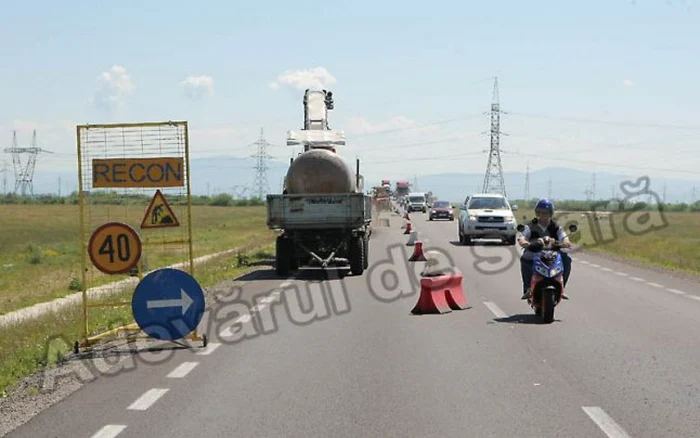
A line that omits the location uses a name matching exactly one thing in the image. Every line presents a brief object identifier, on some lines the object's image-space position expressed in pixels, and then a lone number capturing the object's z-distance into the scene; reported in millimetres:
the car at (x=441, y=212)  72188
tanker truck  23531
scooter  14070
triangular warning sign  11930
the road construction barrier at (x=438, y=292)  15570
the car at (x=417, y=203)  97062
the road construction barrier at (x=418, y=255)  27875
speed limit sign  11492
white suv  36312
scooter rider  14664
